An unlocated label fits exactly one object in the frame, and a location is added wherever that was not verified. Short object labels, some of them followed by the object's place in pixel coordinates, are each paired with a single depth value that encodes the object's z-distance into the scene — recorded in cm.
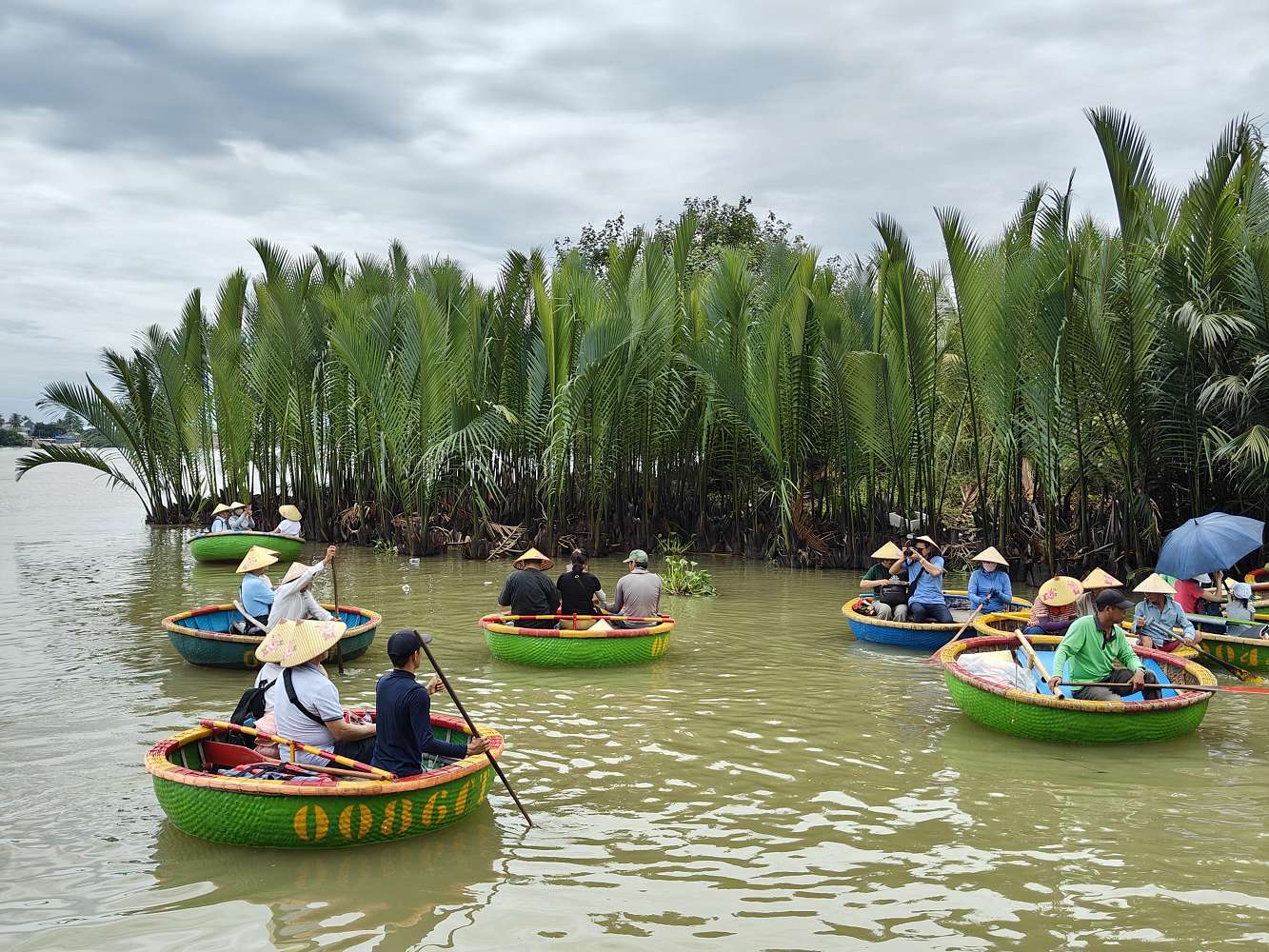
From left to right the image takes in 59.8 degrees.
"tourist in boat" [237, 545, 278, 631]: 1016
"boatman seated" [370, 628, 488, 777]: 593
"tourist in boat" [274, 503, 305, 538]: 1812
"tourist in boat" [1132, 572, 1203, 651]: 942
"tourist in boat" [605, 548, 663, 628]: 1101
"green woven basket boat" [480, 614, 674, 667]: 1009
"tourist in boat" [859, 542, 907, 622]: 1170
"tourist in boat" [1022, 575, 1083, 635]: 978
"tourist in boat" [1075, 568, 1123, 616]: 880
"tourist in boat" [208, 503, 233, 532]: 1911
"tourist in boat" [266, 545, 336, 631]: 828
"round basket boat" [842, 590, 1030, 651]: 1109
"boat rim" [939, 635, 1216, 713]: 743
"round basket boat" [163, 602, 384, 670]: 985
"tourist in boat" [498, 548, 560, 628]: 1080
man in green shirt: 780
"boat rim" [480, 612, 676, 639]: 1005
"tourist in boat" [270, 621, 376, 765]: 611
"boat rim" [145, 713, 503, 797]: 548
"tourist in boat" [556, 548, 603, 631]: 1102
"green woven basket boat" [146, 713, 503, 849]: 551
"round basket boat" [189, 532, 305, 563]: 1806
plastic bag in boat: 855
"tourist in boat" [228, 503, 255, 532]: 1919
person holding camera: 1152
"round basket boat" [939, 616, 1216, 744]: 748
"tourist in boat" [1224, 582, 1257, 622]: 1045
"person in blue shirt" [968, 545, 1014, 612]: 1171
